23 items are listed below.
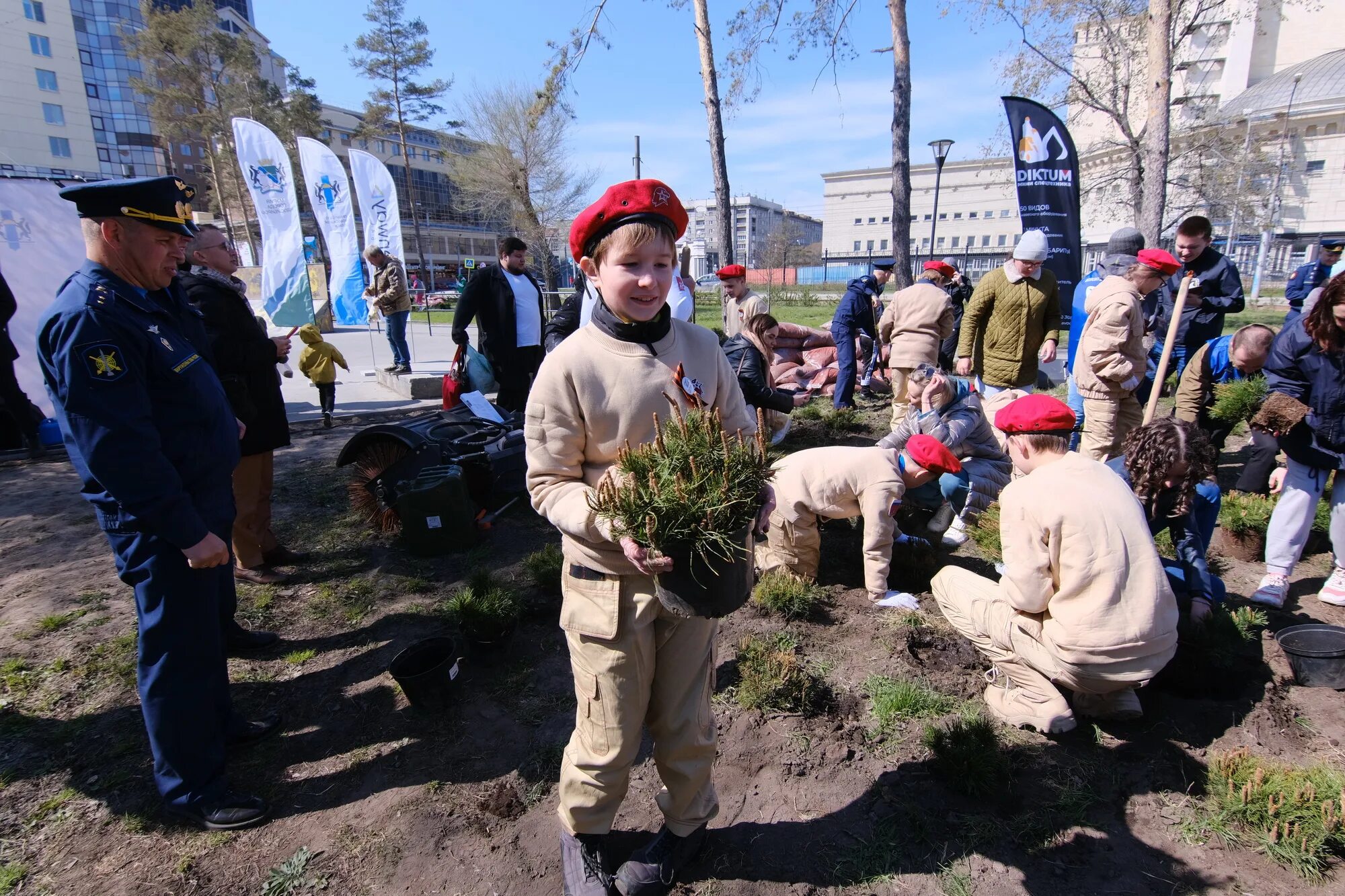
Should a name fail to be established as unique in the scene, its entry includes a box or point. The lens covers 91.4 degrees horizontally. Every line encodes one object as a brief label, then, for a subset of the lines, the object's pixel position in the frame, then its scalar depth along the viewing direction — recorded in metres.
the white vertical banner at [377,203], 12.66
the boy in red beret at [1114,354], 4.59
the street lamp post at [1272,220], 29.45
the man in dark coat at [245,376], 3.76
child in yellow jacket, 7.61
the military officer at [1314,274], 7.50
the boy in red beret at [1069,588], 2.53
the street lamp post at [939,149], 17.11
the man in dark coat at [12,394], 6.30
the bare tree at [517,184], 33.22
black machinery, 4.76
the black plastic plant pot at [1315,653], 3.00
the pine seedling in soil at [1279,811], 2.20
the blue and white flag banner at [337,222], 11.96
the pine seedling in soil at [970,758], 2.50
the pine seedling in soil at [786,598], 3.79
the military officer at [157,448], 2.06
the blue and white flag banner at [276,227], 10.54
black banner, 9.78
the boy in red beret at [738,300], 6.14
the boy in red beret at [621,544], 1.71
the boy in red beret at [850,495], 3.83
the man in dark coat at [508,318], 6.28
